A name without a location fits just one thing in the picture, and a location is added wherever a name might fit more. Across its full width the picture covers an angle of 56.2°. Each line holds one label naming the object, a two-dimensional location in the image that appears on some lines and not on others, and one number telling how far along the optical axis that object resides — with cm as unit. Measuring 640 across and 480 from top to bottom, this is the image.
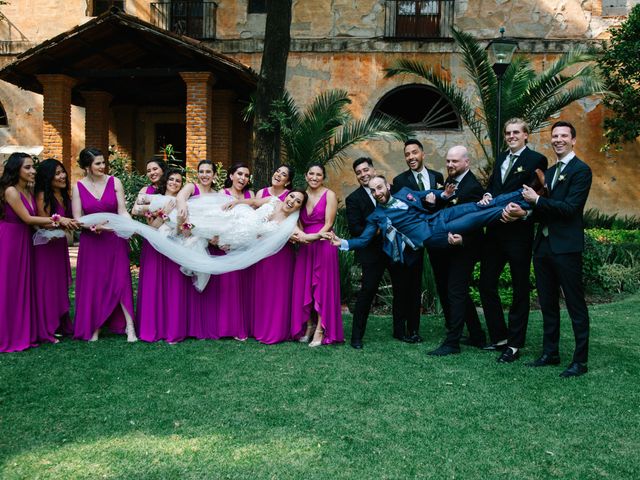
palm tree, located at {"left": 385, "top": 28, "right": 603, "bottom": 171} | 1242
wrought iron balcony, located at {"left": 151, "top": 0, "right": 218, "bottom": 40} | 1675
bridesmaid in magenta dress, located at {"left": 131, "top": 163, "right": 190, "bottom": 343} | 638
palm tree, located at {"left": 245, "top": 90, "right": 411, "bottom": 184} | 1074
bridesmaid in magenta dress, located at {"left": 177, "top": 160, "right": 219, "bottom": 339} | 652
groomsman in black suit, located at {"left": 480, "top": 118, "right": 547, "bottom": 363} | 567
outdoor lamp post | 1020
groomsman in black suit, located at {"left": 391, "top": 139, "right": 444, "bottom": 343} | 638
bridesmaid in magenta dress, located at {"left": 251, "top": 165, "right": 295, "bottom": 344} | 638
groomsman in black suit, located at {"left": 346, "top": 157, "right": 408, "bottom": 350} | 623
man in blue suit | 570
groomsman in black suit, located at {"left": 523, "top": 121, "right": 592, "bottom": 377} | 518
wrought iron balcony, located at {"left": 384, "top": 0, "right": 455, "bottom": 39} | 1611
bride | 620
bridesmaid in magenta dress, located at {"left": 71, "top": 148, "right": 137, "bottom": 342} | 630
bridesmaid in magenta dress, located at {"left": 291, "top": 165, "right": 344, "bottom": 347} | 629
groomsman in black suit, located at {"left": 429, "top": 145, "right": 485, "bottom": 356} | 589
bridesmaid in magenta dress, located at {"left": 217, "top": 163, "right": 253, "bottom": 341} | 651
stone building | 1575
